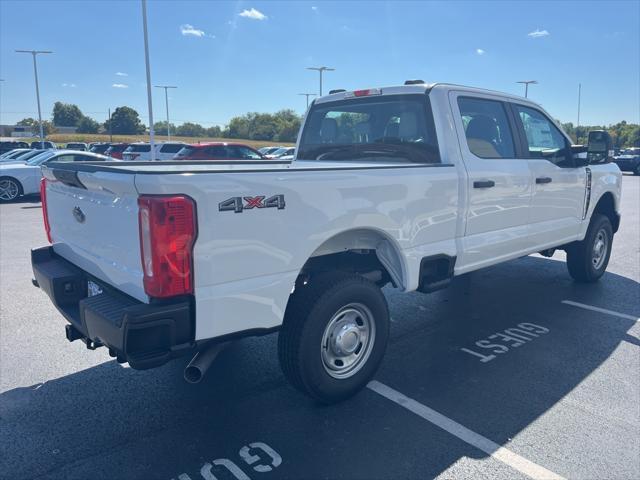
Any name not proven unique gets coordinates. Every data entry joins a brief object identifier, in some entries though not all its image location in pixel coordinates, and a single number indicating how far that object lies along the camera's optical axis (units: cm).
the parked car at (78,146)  3625
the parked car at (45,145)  4234
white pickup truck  263
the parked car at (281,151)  3068
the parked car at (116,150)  2762
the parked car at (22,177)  1509
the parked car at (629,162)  3328
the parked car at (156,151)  2476
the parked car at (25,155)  2126
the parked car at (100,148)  3236
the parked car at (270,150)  3510
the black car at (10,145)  3615
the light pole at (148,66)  2422
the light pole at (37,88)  3992
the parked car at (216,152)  1769
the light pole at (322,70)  4466
